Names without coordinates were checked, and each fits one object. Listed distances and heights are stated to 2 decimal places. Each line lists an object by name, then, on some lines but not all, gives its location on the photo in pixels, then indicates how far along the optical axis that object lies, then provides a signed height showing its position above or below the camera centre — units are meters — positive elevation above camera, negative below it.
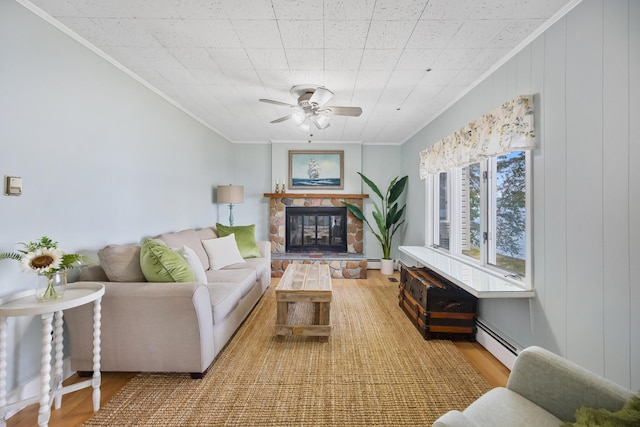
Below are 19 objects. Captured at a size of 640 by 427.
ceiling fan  2.61 +1.14
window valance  1.88 +0.68
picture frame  5.12 +0.86
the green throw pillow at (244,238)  3.73 -0.34
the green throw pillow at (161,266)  2.01 -0.41
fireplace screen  5.15 -0.30
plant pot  4.83 -0.95
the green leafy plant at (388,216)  4.75 -0.02
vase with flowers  1.38 -0.28
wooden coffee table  2.40 -0.84
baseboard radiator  2.04 -1.06
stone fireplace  5.05 -0.24
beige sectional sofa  1.80 -0.77
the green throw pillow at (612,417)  0.80 -0.63
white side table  1.30 -0.65
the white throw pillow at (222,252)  3.20 -0.48
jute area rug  1.56 -1.18
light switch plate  1.54 +0.16
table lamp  4.23 +0.32
